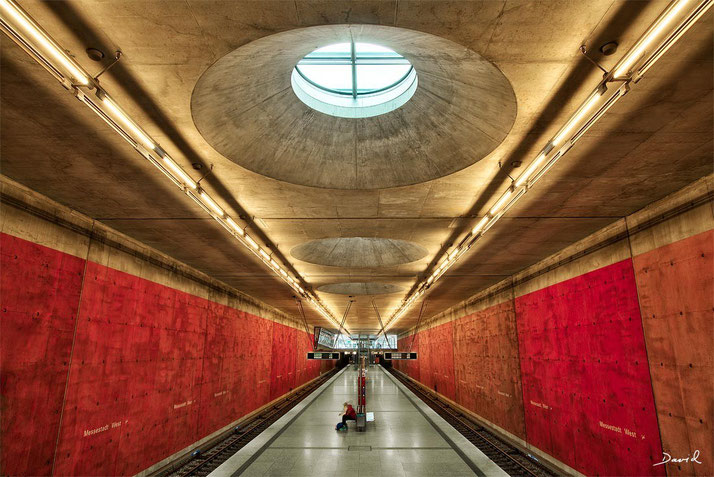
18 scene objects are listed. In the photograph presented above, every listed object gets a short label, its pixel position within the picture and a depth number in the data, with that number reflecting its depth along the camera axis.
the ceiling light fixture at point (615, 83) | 3.00
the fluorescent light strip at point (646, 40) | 2.90
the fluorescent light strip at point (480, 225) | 8.07
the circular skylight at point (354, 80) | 6.68
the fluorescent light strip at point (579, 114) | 4.12
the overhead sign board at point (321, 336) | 38.12
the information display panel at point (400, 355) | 26.48
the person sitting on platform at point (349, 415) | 13.09
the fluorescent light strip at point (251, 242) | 9.30
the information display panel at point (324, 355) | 30.12
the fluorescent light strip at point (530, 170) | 5.47
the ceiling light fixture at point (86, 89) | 3.04
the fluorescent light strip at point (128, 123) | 4.20
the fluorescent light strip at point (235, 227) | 8.03
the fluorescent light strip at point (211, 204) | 6.84
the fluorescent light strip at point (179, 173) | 5.57
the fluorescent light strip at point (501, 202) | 6.70
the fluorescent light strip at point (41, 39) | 2.90
